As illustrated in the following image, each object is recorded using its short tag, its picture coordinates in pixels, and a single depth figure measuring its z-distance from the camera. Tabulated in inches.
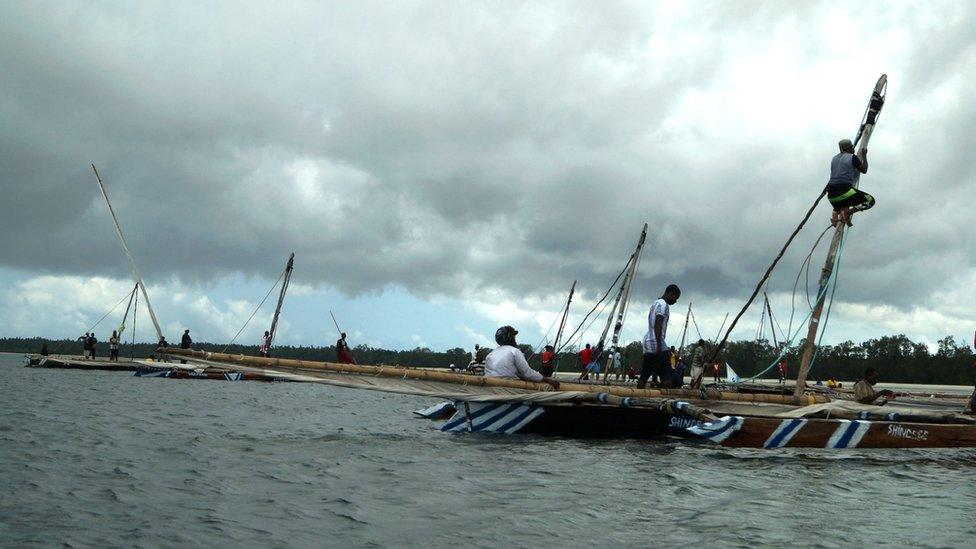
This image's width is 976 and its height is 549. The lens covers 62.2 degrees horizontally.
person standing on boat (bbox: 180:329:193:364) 1555.4
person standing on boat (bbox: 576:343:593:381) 1279.5
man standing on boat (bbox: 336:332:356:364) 1307.5
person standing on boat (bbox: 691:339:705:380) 1041.3
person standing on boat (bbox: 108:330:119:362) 1943.9
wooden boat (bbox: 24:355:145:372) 1786.4
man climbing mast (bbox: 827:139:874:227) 560.1
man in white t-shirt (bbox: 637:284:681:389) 603.8
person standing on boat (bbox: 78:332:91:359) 1947.6
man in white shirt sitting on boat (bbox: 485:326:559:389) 568.4
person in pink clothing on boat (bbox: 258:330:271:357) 1891.9
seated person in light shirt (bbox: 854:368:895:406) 639.1
